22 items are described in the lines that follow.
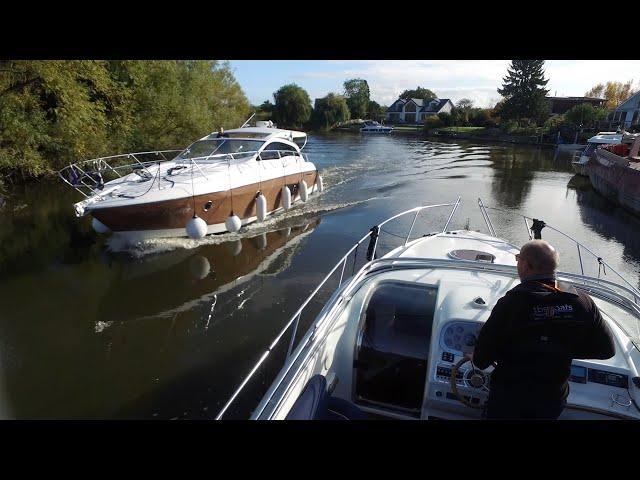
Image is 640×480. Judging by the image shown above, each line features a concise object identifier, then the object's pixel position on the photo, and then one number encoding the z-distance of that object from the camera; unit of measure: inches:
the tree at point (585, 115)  1823.3
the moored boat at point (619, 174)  584.9
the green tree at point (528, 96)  2224.4
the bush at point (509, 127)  2050.2
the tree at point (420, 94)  3772.1
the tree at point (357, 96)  3432.6
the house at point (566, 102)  2524.6
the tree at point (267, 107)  2532.5
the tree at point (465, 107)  2442.8
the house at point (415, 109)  3238.2
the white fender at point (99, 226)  367.2
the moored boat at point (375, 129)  2481.9
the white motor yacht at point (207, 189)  365.1
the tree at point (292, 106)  2566.4
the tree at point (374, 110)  3577.8
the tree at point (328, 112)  2763.3
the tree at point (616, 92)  2871.6
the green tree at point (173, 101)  774.5
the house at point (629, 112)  1815.9
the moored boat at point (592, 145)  1023.6
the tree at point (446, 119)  2427.4
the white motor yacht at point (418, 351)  116.5
